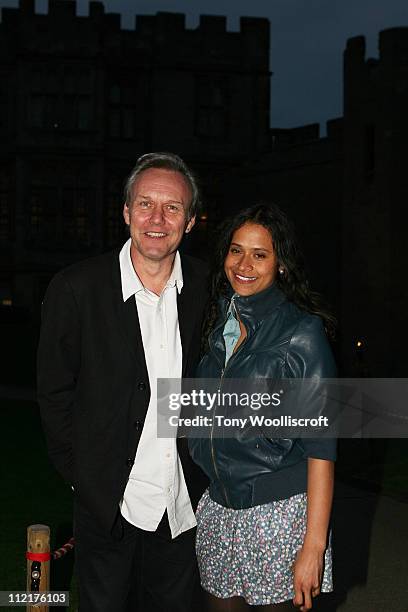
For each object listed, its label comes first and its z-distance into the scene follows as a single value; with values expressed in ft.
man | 10.96
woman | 10.07
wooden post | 13.71
